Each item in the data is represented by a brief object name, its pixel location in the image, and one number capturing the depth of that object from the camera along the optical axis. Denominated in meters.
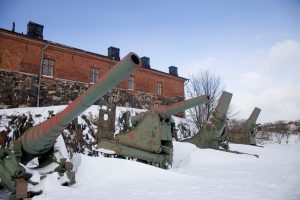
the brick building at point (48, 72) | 15.80
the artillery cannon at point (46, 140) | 3.31
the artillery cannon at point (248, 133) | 13.88
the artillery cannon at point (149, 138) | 6.81
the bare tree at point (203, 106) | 23.83
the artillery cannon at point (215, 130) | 9.55
